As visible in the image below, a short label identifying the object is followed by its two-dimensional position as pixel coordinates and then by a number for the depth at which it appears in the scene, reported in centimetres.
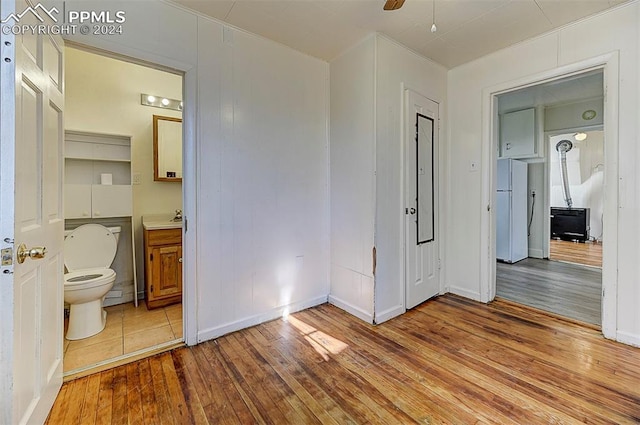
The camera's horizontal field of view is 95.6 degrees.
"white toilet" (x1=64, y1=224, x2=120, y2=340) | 226
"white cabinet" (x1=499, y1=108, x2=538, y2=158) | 465
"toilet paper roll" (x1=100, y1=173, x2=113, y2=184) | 291
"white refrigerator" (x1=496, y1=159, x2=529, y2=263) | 471
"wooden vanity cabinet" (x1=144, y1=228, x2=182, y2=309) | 280
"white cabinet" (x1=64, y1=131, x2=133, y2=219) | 274
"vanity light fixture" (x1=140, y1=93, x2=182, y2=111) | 309
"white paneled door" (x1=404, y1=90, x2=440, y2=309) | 277
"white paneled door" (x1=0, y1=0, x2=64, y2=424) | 107
